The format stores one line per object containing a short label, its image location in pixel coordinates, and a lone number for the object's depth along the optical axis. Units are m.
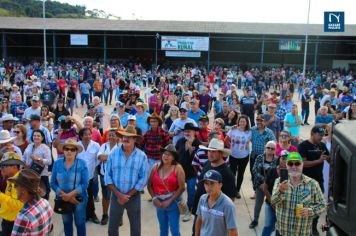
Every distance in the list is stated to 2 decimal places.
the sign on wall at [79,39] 36.81
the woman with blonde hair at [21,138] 6.92
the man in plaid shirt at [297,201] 4.30
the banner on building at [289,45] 35.69
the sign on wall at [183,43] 35.47
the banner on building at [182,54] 36.31
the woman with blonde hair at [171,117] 9.21
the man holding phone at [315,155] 6.05
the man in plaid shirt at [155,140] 7.23
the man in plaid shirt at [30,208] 3.46
